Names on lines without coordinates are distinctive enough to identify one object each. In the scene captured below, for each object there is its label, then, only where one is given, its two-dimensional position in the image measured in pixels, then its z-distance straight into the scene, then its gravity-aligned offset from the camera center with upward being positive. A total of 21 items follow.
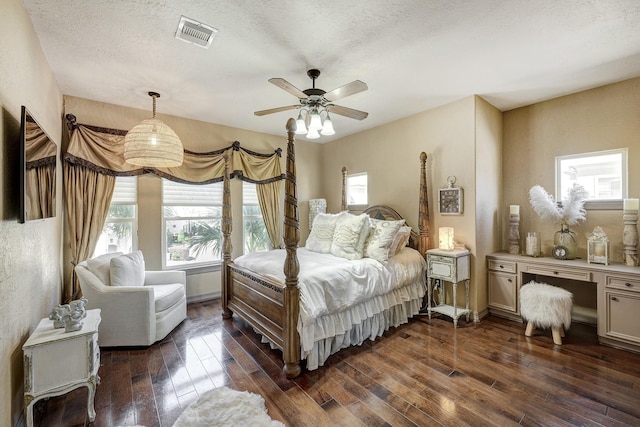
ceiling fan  2.49 +1.06
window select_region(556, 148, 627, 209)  3.06 +0.42
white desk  2.62 -0.82
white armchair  2.72 -0.94
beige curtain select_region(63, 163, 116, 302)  3.30 +0.07
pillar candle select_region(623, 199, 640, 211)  2.78 +0.07
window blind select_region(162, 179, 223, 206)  4.10 +0.31
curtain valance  3.37 +0.78
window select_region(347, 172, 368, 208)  4.93 +0.41
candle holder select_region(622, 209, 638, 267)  2.79 -0.27
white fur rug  1.77 -1.35
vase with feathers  3.16 +0.00
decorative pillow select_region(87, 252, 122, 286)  2.85 -0.56
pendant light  2.72 +0.71
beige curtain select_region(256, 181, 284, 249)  4.85 +0.09
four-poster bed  2.33 -0.89
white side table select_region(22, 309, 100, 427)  1.72 -0.98
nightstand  3.23 -0.72
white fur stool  2.79 -1.01
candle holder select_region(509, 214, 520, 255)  3.56 -0.28
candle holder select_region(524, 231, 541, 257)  3.37 -0.41
